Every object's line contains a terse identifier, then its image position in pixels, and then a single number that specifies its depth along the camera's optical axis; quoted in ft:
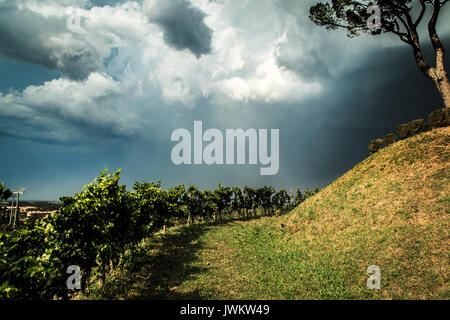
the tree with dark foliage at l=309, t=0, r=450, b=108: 77.10
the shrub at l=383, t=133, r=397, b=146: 85.56
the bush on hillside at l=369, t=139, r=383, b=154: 89.56
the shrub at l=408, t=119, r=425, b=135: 78.28
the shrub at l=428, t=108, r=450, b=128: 72.28
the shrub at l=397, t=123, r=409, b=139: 81.46
